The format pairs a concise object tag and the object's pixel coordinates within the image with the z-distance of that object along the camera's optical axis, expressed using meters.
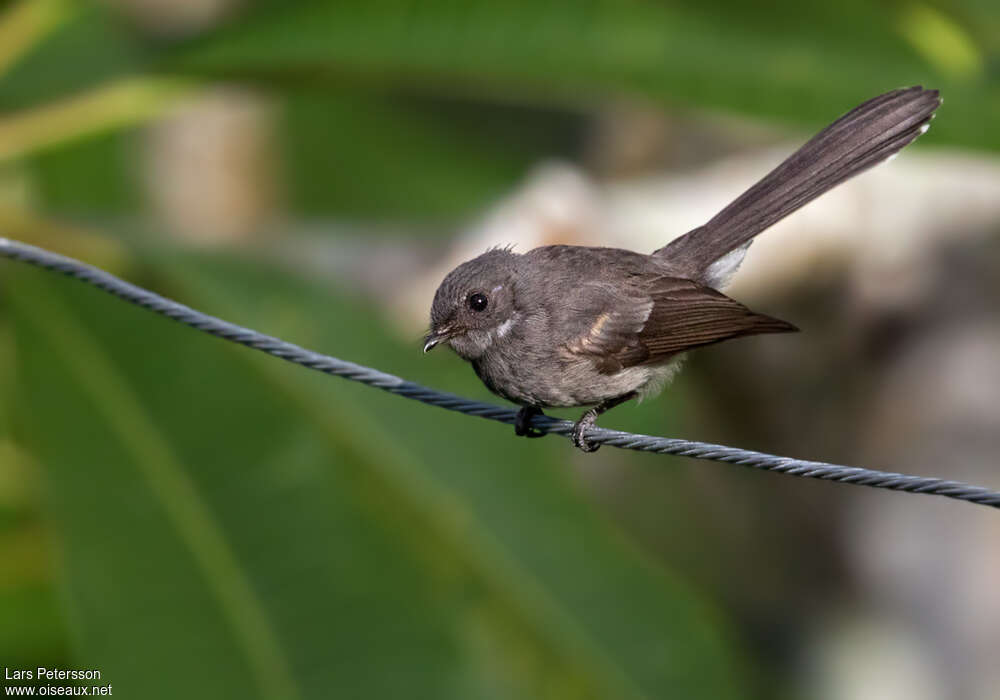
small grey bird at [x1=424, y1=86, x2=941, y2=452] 6.84
